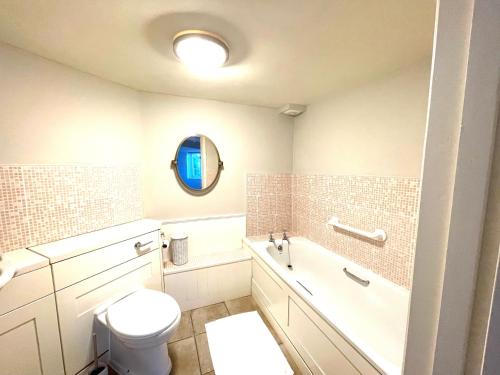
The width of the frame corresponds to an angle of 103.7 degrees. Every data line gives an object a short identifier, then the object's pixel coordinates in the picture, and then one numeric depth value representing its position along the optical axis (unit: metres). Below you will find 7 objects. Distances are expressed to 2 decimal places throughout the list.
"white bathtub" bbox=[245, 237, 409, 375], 1.15
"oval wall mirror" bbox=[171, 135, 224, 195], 2.11
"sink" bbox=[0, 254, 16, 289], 0.91
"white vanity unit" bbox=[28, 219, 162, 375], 1.21
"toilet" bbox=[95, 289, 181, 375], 1.18
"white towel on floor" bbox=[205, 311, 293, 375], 1.42
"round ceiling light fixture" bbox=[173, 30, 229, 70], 1.10
